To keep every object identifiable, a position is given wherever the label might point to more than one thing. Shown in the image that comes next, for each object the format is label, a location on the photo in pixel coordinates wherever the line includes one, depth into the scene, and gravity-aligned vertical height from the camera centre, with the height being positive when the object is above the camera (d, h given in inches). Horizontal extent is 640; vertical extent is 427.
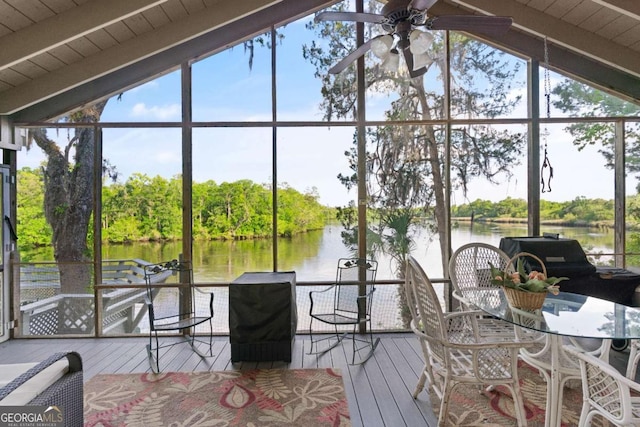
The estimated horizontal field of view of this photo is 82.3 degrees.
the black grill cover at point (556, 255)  138.0 -15.6
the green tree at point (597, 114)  170.6 +47.3
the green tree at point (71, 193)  168.2 +11.5
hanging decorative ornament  169.5 +35.5
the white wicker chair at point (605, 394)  61.6 -32.8
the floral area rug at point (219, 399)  100.8 -55.4
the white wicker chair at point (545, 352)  82.4 -33.9
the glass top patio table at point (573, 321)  77.0 -24.4
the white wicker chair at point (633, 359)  76.6 -30.7
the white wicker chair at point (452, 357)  87.0 -35.8
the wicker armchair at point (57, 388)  60.5 -30.4
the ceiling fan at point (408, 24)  87.7 +47.7
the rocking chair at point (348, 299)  158.7 -37.3
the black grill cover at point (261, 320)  135.3 -38.4
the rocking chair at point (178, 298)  163.6 -37.1
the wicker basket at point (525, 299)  88.2 -20.5
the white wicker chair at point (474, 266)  123.8 -17.9
